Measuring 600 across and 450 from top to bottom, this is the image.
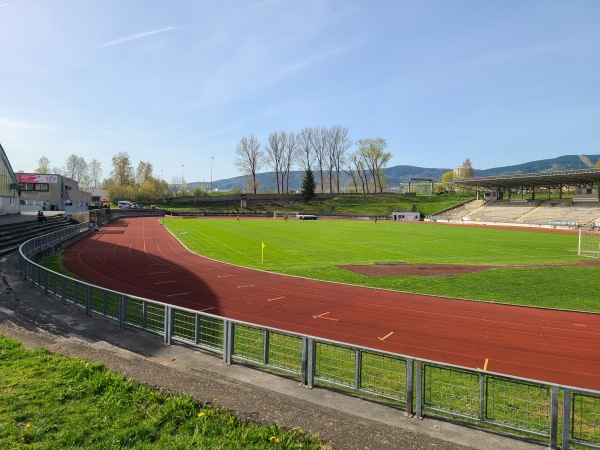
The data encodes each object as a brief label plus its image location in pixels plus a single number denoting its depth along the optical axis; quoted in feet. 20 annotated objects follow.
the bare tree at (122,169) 433.48
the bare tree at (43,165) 465.47
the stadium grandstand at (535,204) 216.54
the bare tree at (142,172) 459.32
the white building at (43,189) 253.03
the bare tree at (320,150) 451.94
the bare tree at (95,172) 530.68
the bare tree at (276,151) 463.01
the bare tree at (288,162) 461.78
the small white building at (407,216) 291.79
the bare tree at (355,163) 444.14
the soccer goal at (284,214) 310.41
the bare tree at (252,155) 461.53
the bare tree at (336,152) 449.48
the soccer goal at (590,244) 107.20
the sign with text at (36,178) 252.01
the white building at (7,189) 156.35
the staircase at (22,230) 88.99
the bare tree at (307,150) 453.58
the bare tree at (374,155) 436.93
